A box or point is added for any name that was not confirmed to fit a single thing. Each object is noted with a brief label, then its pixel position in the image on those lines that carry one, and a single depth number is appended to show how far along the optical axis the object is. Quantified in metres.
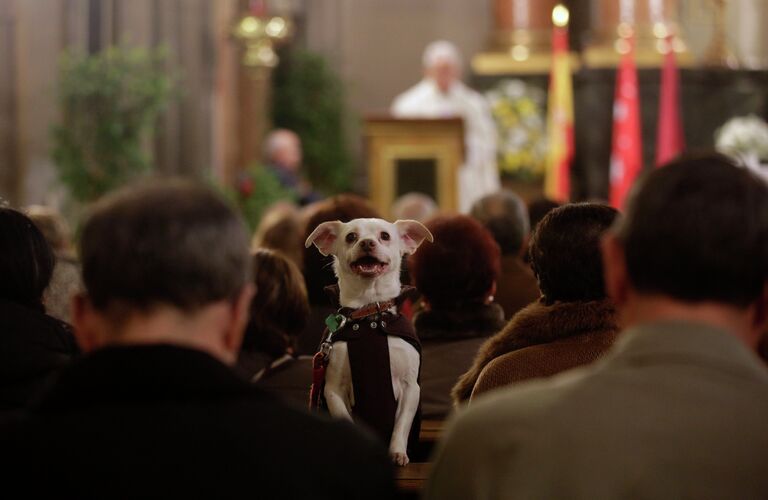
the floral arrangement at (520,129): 13.55
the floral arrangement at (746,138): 13.20
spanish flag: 13.03
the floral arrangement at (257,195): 11.48
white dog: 3.30
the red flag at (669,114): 13.58
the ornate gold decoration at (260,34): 11.68
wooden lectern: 10.80
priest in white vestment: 12.37
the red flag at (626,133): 13.42
